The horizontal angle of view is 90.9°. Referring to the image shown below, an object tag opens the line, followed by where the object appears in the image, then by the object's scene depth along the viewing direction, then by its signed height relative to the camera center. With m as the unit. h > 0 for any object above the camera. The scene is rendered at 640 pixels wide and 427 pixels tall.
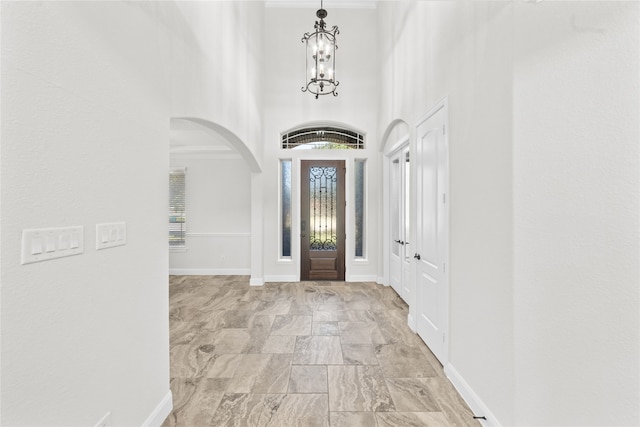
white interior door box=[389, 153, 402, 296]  5.14 -0.14
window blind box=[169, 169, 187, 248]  6.66 +0.07
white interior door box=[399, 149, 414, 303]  4.64 -0.15
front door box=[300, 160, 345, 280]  6.09 -0.09
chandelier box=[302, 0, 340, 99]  3.97 +2.08
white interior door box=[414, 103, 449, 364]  2.77 -0.19
